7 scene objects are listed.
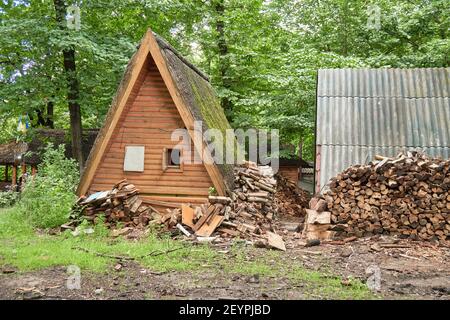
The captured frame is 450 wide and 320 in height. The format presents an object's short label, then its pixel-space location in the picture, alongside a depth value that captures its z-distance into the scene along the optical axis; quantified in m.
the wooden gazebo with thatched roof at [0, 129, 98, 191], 20.83
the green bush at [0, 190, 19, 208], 12.87
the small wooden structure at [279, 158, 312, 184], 23.09
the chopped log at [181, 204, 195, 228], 9.76
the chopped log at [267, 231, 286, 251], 8.67
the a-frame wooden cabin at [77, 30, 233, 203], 10.57
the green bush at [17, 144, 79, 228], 10.30
